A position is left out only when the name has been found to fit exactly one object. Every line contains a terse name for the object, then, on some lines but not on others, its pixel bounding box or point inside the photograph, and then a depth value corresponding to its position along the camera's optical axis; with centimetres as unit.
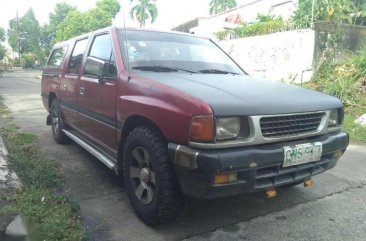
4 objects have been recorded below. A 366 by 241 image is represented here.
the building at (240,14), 1852
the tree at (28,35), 6662
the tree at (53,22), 6712
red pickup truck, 247
